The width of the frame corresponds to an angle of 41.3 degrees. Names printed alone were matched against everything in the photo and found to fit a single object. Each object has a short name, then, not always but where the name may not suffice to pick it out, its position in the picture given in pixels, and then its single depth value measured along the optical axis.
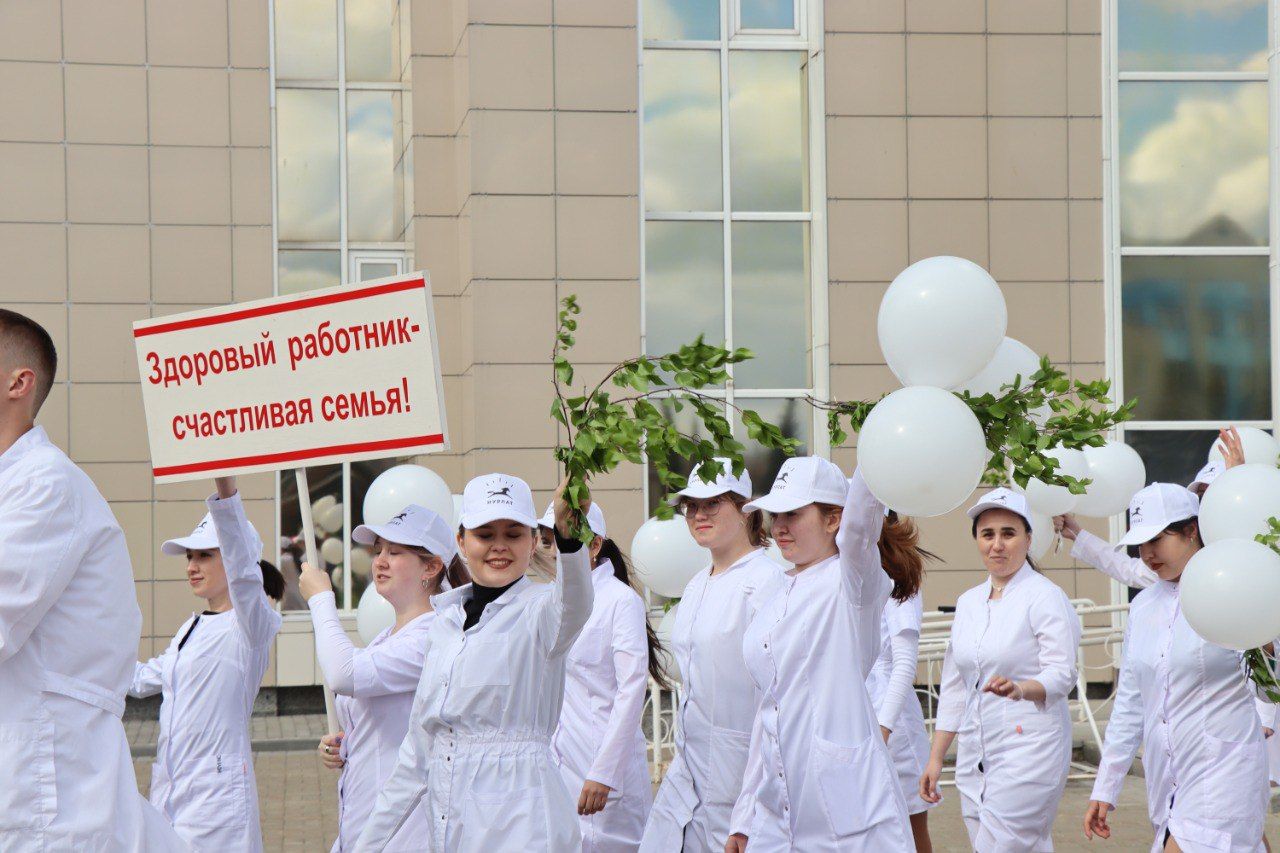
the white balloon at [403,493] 7.83
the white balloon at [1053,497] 7.75
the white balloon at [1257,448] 7.80
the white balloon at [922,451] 4.40
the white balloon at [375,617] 7.55
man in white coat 4.05
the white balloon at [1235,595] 5.86
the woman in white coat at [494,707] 4.83
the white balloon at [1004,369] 5.02
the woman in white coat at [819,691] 5.40
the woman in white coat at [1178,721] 6.40
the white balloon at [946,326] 4.74
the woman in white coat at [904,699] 7.44
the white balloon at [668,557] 8.15
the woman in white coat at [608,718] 6.59
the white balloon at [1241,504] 6.26
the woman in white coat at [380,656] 5.69
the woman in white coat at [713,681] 6.33
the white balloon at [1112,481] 8.38
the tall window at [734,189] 15.67
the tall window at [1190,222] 15.44
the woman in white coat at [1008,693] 7.03
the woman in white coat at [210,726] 6.29
